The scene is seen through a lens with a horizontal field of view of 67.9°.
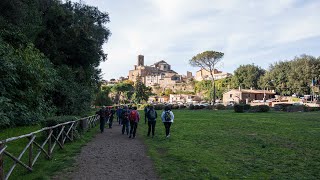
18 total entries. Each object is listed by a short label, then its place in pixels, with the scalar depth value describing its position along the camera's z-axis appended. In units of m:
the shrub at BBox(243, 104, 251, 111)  33.42
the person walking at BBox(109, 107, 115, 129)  16.94
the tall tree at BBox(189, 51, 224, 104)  55.85
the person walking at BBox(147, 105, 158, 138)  11.41
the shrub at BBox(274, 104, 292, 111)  33.57
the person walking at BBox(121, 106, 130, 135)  12.36
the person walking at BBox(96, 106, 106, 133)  14.18
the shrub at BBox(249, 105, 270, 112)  31.95
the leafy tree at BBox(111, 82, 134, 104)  78.31
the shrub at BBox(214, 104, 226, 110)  41.34
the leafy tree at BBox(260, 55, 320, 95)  51.12
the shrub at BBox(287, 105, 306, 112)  31.87
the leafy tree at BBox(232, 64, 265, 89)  68.82
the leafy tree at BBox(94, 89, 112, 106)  45.78
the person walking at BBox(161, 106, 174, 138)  11.25
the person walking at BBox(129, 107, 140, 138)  11.33
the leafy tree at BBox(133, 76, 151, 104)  62.68
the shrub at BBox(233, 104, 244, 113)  32.61
